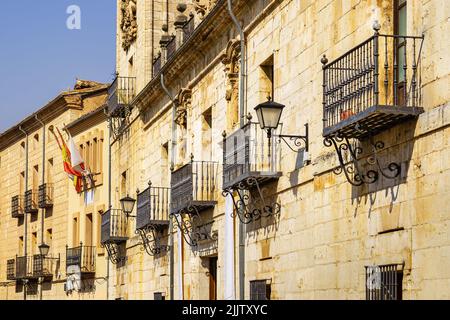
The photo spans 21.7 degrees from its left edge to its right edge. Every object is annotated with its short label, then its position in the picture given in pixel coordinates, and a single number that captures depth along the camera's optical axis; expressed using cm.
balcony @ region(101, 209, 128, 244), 3175
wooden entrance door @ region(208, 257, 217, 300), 2380
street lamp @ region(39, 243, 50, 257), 4230
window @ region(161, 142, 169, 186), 2795
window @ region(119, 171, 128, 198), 3300
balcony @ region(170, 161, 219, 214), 2262
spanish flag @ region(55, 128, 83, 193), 3847
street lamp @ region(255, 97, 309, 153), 1681
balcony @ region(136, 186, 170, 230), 2678
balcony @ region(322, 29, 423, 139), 1303
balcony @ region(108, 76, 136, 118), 3238
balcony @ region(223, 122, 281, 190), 1828
